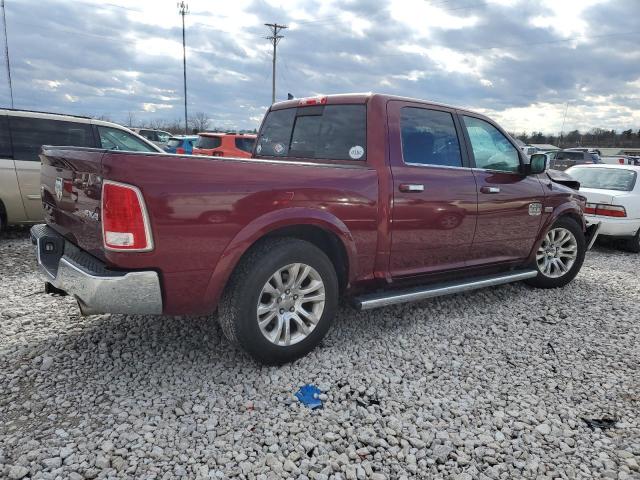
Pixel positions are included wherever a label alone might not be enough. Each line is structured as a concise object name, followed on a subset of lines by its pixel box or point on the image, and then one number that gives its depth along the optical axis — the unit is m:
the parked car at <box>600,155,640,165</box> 22.92
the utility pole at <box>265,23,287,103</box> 38.25
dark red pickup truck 2.52
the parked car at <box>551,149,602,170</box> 22.91
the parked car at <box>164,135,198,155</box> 15.28
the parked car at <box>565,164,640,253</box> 7.30
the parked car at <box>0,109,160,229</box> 5.92
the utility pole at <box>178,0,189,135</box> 38.77
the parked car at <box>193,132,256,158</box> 12.12
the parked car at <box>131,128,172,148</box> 23.58
